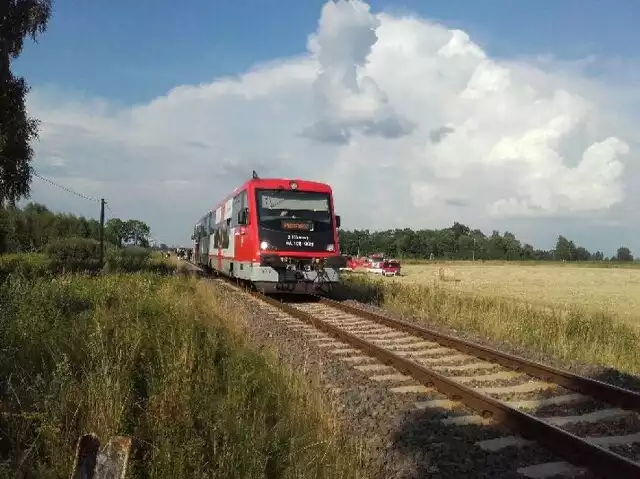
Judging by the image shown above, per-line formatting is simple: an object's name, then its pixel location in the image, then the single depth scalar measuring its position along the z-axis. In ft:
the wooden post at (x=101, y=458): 8.41
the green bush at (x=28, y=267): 42.49
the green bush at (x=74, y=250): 136.78
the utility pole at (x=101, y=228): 130.16
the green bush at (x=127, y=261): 94.41
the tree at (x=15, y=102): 68.08
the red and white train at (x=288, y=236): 53.52
